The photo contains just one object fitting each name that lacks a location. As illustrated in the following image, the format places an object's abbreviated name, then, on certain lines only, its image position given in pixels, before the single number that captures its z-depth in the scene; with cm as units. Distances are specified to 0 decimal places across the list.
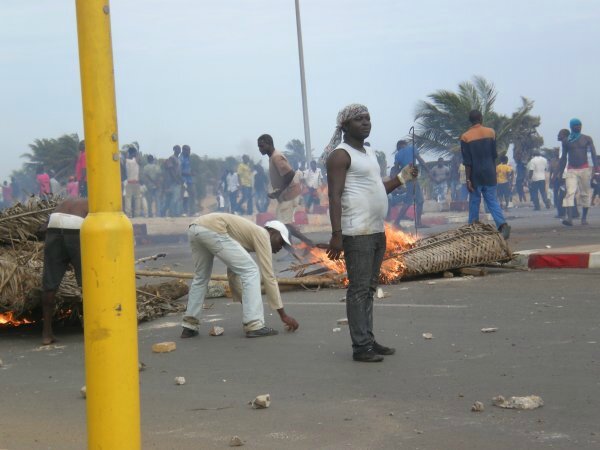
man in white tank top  710
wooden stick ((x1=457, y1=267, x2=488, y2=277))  1160
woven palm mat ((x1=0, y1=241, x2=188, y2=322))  887
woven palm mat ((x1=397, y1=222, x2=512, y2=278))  1133
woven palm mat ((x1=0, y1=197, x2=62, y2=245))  968
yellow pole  347
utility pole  3086
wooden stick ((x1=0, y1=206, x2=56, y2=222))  969
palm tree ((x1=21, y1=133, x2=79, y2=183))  3212
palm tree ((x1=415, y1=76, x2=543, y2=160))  2958
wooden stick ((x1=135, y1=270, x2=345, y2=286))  1149
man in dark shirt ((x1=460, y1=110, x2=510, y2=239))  1407
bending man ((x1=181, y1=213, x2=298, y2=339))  849
